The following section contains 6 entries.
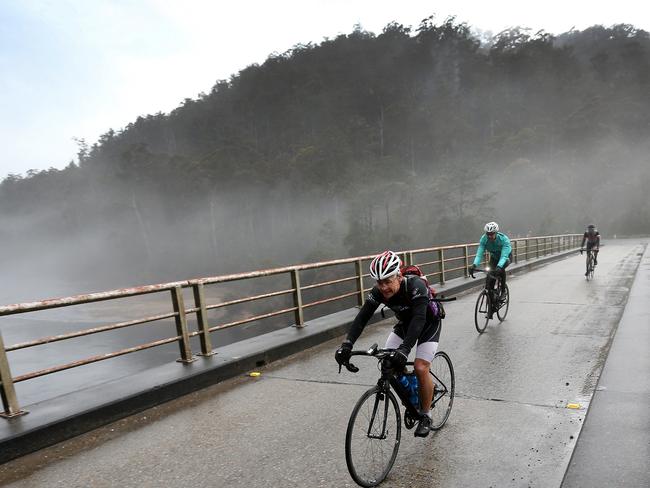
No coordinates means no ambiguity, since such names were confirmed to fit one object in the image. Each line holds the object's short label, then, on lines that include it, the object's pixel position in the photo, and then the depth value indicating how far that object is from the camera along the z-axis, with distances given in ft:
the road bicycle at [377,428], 10.80
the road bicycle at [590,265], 50.29
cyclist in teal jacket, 28.02
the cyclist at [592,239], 52.75
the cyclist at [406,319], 11.86
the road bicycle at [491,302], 26.96
